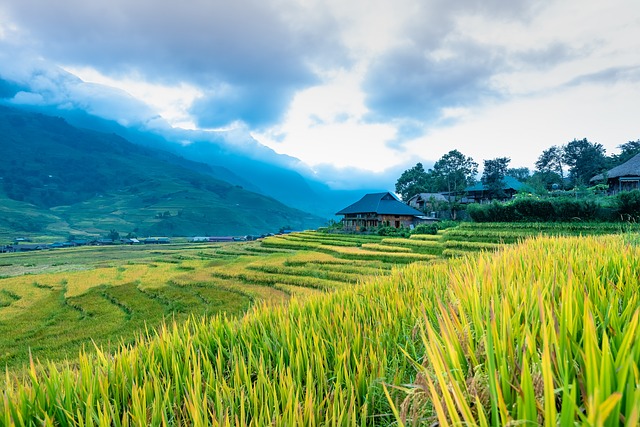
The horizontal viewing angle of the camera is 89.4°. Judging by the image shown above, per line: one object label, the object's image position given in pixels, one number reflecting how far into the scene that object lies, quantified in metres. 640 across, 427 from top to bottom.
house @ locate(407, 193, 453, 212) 58.86
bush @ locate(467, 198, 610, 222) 22.56
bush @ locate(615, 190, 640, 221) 20.63
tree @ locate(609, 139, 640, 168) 47.97
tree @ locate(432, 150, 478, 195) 63.42
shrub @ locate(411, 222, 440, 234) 33.62
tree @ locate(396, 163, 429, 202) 71.62
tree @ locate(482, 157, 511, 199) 48.14
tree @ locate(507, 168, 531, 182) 83.31
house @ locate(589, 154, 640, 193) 30.58
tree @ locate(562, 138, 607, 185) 49.06
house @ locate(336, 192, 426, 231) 46.62
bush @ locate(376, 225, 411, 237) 35.83
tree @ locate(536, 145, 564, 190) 56.17
